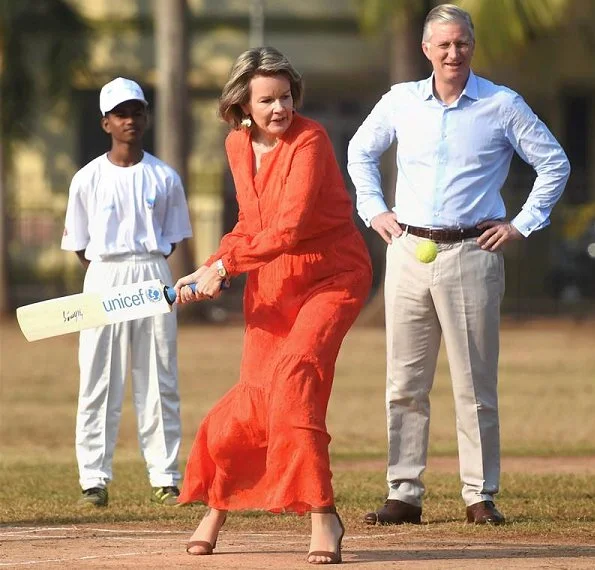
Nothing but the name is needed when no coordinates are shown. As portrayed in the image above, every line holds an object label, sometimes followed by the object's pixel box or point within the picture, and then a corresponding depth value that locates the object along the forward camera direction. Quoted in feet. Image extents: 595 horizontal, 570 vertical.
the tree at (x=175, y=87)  158.92
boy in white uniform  60.75
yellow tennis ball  53.21
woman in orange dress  44.75
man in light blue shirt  53.83
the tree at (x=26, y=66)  167.84
